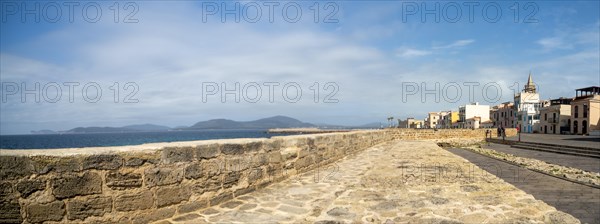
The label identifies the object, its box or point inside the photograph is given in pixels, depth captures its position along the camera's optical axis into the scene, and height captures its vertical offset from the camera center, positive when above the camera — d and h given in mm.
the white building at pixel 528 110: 61091 +988
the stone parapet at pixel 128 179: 2881 -741
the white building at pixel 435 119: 99294 -1365
